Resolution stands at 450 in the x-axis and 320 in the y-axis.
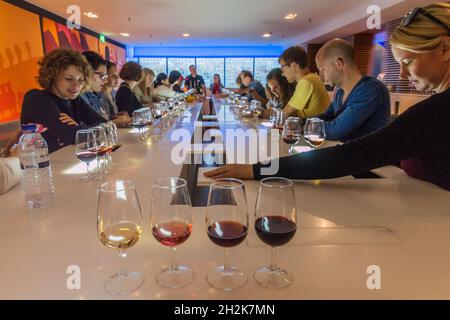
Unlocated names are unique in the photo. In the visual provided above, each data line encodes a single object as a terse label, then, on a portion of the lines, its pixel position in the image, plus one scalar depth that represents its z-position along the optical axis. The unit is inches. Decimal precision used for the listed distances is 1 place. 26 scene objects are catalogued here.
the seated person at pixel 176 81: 361.6
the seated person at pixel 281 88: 178.2
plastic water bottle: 44.3
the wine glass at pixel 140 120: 94.0
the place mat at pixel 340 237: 34.4
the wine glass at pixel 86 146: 53.1
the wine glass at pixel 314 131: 69.0
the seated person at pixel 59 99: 91.6
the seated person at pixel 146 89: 241.3
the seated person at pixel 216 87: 386.0
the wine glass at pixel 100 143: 56.3
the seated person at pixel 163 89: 321.5
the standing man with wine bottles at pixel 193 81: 389.1
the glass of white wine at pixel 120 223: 27.6
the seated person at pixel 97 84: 152.7
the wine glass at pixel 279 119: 101.7
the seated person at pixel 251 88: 250.5
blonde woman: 45.8
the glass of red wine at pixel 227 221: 27.6
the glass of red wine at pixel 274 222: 27.7
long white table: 26.8
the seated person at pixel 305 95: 126.0
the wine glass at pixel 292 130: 71.4
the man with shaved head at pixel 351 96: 88.3
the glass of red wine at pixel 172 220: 28.3
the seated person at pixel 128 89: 193.8
